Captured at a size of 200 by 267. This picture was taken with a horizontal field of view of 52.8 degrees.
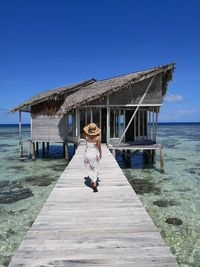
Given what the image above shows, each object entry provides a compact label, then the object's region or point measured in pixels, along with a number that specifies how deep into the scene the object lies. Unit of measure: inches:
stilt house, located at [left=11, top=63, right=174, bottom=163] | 440.5
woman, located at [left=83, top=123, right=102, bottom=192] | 204.2
